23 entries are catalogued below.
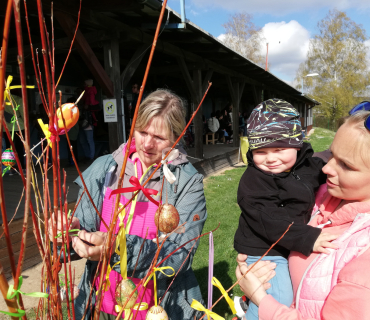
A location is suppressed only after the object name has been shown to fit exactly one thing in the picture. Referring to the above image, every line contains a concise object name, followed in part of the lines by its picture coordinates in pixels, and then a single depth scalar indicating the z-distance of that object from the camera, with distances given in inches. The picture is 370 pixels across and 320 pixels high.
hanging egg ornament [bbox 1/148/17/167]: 54.3
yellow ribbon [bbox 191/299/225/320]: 27.0
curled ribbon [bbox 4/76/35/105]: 22.5
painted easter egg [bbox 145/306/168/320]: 30.8
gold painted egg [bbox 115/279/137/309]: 30.3
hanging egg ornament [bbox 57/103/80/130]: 32.3
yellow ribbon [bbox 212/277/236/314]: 29.4
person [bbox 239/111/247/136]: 587.8
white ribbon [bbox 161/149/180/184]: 27.1
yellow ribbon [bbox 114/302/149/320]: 30.5
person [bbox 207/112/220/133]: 507.8
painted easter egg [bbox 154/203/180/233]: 32.0
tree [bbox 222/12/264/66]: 1385.3
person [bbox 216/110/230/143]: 537.3
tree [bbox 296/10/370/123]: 1380.4
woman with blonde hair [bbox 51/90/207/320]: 53.4
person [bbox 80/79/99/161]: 262.8
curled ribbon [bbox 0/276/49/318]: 17.3
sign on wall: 182.5
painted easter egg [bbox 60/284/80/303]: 58.8
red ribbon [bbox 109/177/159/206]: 21.5
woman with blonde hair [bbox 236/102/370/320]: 31.5
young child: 52.7
